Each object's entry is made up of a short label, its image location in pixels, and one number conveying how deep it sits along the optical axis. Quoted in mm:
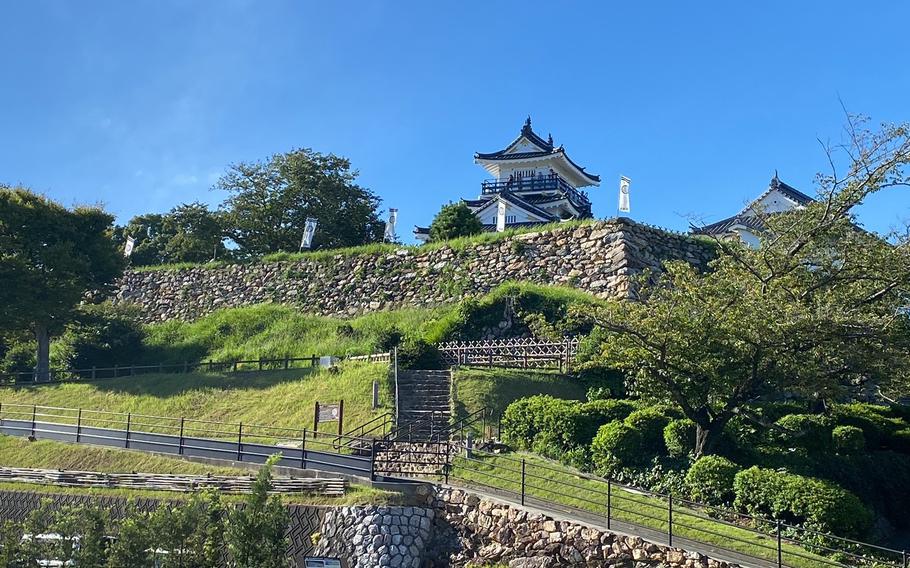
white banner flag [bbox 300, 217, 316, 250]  42438
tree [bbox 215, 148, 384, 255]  46281
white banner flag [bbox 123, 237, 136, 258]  46750
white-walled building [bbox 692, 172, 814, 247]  41938
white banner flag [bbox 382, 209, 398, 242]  43156
